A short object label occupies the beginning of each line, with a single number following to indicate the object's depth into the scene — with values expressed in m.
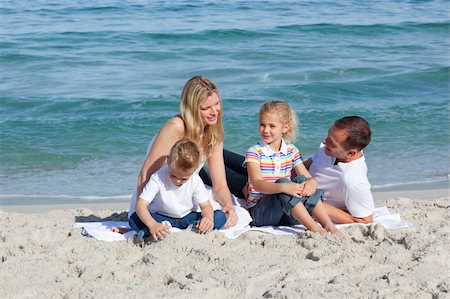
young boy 8.43
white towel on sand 9.01
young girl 8.77
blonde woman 9.04
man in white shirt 8.84
